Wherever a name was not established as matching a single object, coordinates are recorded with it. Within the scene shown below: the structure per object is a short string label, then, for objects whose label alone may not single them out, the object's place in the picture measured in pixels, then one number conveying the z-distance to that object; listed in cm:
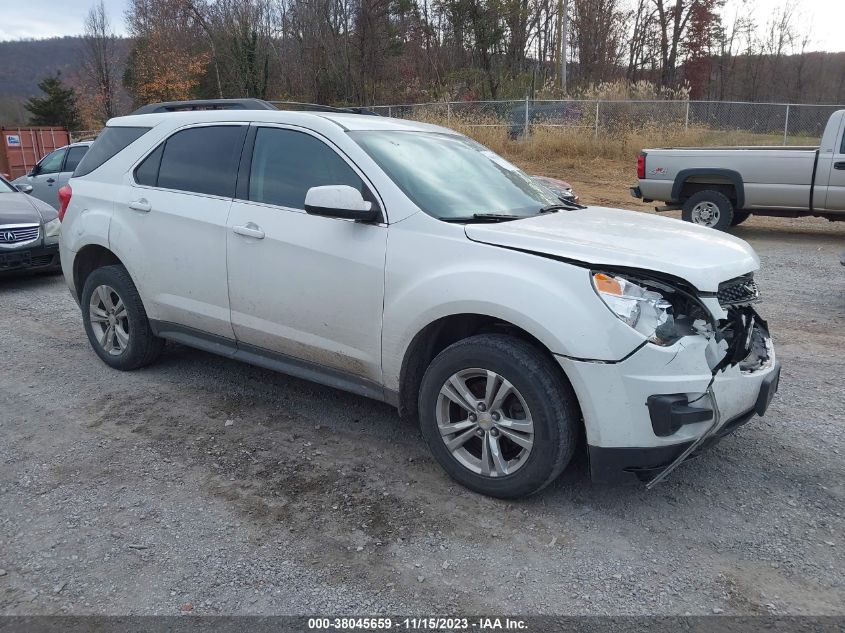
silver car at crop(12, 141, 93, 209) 1261
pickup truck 1071
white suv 308
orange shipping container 2167
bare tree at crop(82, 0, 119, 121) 3806
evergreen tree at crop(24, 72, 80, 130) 4241
